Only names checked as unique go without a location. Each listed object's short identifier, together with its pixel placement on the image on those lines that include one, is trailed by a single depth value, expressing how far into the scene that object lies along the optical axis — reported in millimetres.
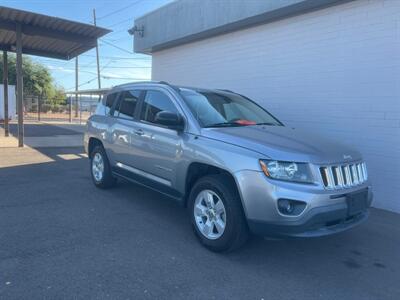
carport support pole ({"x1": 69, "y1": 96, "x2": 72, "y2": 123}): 29741
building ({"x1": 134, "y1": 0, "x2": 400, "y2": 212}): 6090
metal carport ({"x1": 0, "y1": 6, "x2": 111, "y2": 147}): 10898
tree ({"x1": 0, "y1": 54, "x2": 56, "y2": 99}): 38619
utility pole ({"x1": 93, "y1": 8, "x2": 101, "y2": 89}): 35112
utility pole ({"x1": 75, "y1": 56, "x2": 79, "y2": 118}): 37812
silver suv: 3480
